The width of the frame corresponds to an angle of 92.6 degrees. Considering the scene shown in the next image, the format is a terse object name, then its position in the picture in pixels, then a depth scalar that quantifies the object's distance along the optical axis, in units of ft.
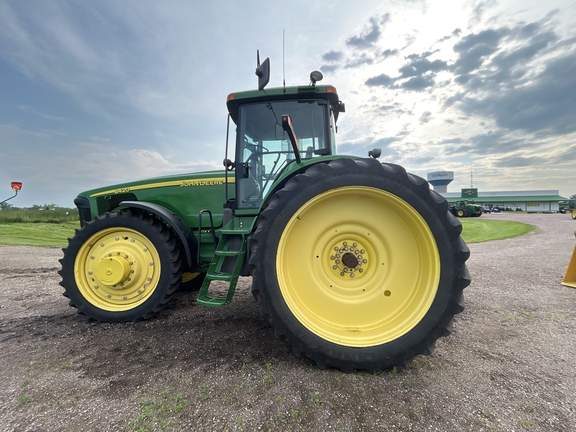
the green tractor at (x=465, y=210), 80.07
